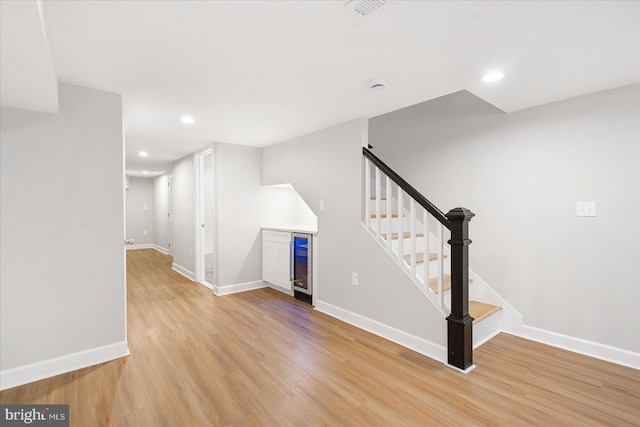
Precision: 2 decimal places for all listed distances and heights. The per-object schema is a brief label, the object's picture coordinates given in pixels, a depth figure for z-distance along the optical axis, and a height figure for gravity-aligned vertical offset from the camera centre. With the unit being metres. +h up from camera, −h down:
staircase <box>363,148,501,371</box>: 2.23 -0.48
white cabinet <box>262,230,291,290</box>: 4.02 -0.69
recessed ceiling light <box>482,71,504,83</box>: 2.05 +0.93
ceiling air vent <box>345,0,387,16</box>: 1.34 +0.93
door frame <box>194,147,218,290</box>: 4.72 -0.24
